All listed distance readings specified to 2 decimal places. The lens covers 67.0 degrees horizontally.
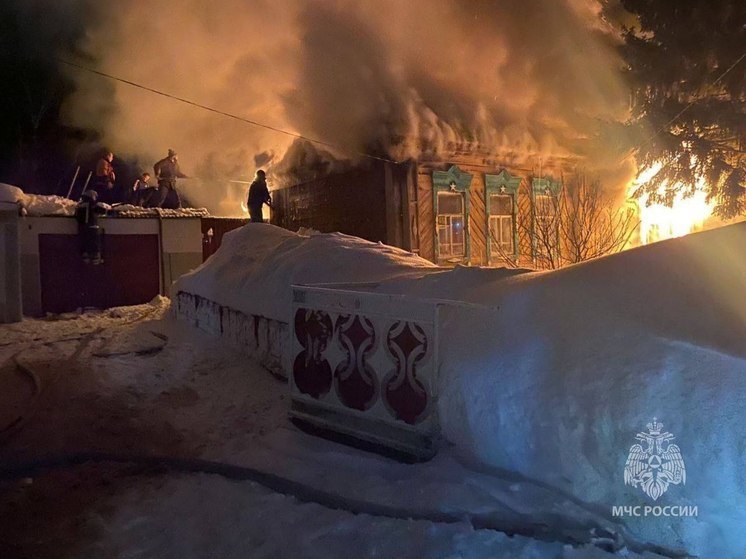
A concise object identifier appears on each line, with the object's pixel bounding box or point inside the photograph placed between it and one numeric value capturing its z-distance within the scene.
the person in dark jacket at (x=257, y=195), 13.59
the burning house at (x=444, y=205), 14.24
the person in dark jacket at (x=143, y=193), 18.42
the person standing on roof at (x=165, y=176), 18.20
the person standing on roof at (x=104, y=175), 18.89
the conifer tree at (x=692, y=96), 11.25
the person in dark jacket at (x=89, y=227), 14.97
